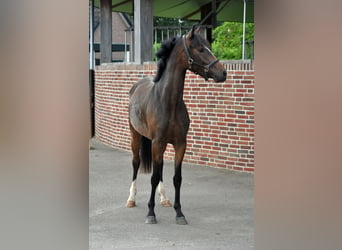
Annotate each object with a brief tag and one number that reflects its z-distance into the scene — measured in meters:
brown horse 5.15
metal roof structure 12.06
